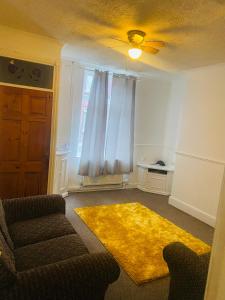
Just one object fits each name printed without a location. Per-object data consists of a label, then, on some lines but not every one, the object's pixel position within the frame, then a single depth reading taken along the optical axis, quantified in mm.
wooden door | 3068
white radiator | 4785
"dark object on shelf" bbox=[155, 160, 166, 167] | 5281
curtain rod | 4451
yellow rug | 2461
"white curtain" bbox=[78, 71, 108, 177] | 4480
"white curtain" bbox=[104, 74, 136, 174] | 4738
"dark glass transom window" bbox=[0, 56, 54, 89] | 2990
